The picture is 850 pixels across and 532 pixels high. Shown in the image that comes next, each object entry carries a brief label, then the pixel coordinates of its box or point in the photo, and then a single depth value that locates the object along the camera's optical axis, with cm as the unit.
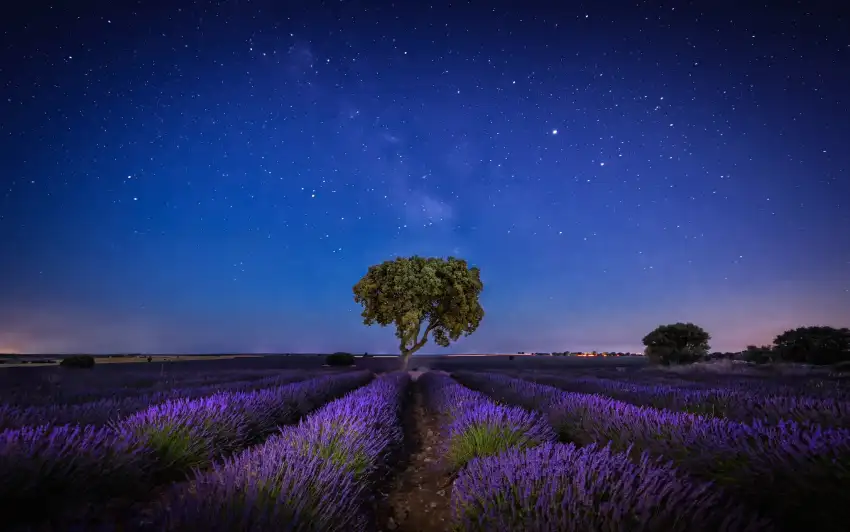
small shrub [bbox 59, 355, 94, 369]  2236
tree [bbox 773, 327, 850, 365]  2138
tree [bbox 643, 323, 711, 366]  3108
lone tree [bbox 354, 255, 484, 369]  2447
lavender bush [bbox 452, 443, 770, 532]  167
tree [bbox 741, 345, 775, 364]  2386
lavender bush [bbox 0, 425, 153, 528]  243
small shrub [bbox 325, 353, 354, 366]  3447
